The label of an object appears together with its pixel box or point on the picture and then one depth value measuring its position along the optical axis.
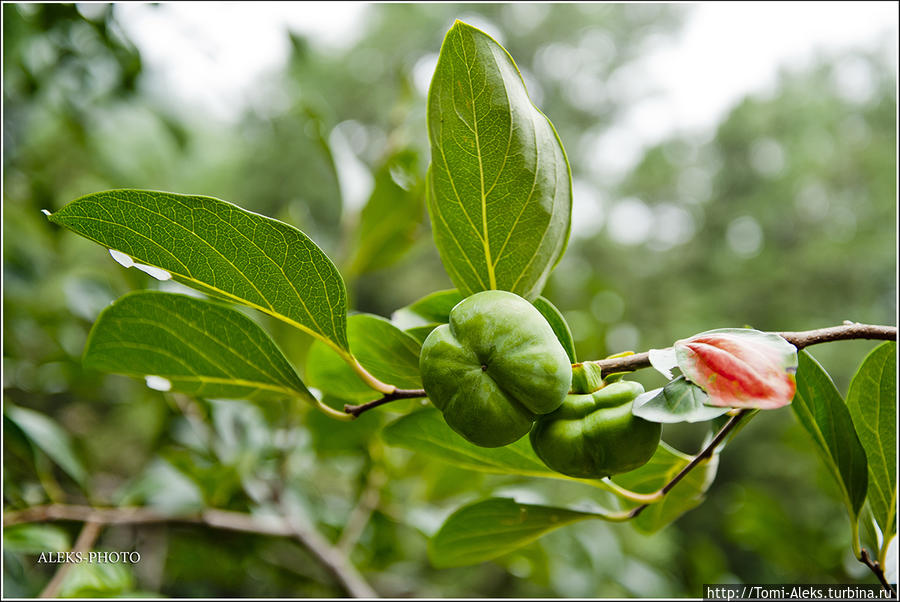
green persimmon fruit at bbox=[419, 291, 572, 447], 0.32
